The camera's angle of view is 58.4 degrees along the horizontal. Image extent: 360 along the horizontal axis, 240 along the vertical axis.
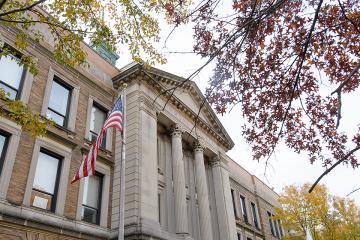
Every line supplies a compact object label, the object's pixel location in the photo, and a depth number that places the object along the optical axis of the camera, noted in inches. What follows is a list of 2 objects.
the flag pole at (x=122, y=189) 422.4
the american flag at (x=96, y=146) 450.3
